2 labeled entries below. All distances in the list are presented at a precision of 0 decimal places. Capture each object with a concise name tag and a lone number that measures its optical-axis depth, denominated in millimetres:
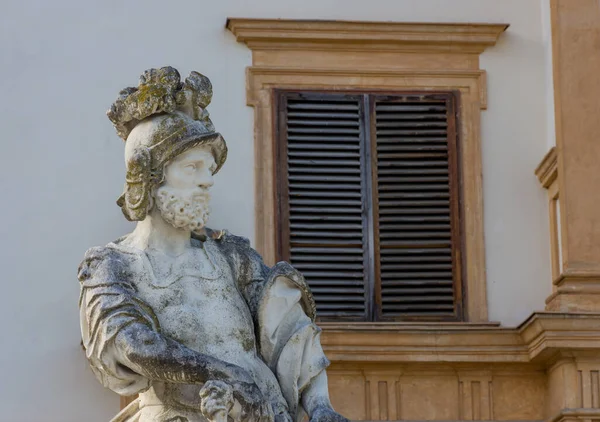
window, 19743
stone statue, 8971
